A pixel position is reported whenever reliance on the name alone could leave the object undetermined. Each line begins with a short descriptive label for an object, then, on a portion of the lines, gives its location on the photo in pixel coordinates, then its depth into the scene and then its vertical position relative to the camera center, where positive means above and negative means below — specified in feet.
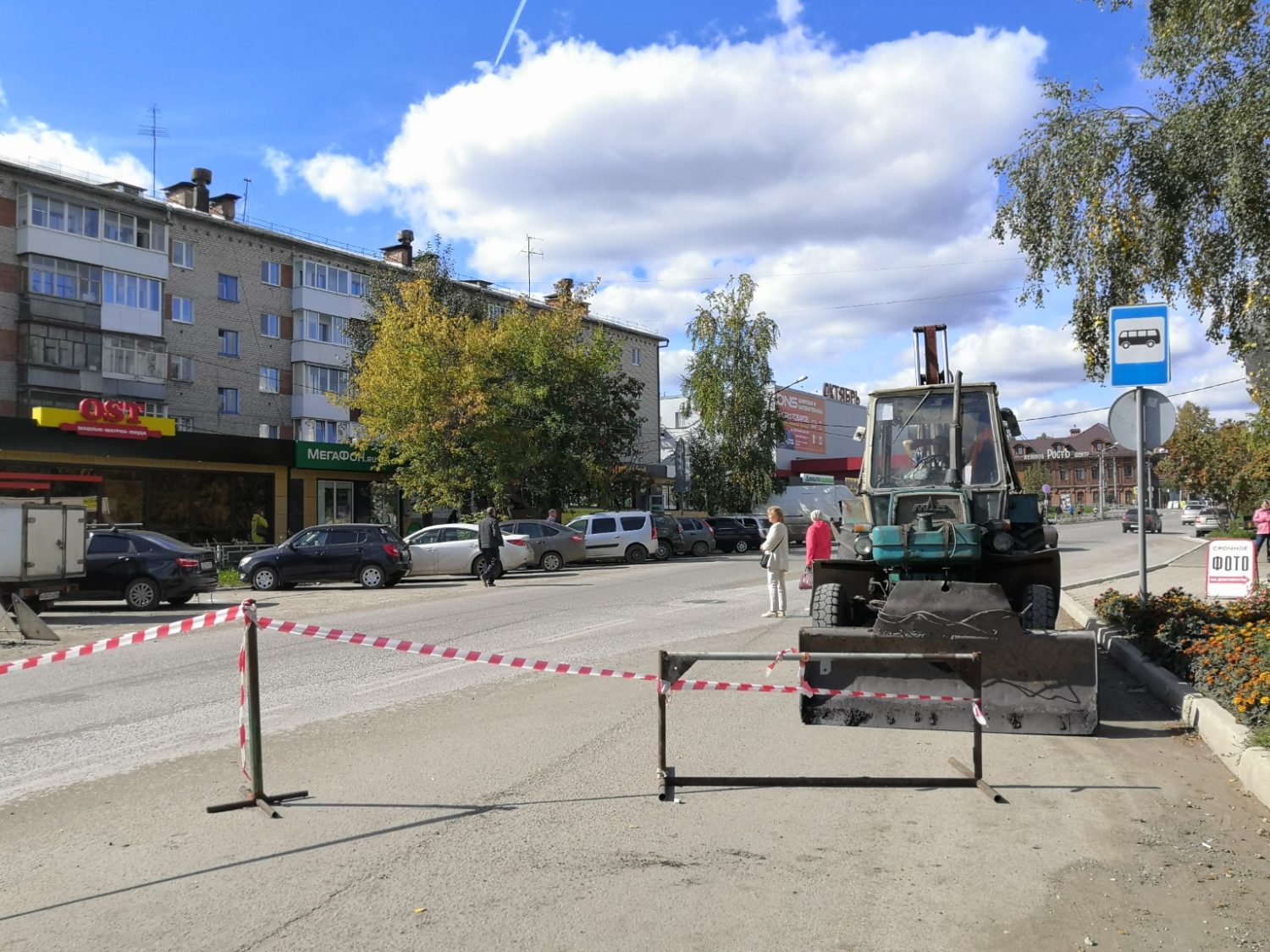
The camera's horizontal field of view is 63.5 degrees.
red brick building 423.23 +10.35
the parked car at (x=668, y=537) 115.03 -4.50
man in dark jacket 74.43 -3.38
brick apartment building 112.88 +19.36
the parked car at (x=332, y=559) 76.95 -4.45
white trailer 52.65 -2.57
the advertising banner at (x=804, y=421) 270.05 +20.70
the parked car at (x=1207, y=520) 154.96 -3.99
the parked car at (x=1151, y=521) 148.60 -3.91
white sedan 87.25 -4.32
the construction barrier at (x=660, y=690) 18.69 -3.75
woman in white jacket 48.55 -3.14
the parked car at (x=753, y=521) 134.72 -3.09
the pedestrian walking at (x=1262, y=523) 78.54 -2.10
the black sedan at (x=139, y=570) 62.85 -4.24
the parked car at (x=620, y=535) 107.45 -3.81
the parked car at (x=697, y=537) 123.03 -4.60
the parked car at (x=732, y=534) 133.49 -4.69
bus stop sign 32.35 +4.83
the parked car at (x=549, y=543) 96.22 -4.23
